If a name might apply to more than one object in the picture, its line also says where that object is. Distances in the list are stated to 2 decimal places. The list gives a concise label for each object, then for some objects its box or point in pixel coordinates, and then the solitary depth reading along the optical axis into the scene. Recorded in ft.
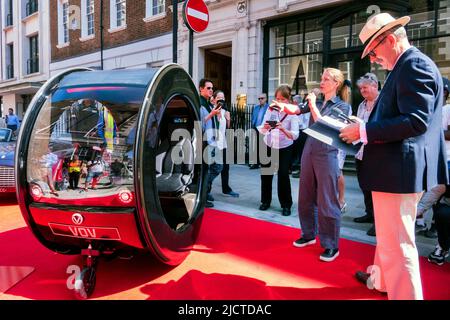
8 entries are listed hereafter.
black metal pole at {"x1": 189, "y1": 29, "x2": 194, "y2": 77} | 17.46
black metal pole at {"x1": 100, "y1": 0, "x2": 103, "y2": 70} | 50.93
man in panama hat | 6.71
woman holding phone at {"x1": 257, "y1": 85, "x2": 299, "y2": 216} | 14.78
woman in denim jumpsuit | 11.13
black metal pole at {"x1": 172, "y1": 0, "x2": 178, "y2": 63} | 19.24
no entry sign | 17.51
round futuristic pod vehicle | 8.21
